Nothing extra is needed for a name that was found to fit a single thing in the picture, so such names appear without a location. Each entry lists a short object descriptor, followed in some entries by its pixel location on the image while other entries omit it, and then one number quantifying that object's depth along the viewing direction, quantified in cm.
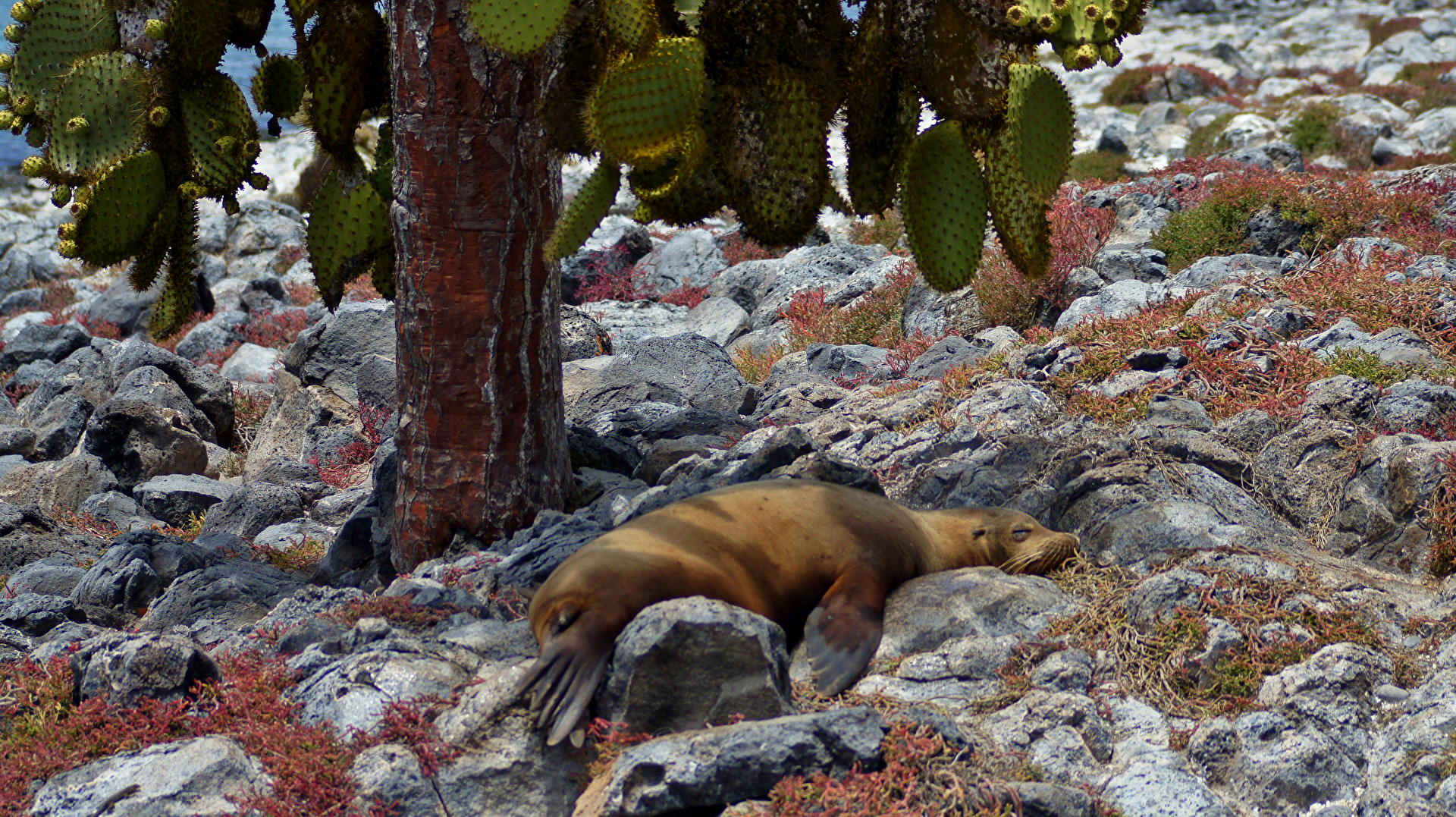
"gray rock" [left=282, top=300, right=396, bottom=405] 1930
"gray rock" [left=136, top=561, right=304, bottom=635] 964
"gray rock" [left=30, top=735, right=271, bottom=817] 588
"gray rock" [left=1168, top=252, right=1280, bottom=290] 1839
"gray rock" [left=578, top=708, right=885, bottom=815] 561
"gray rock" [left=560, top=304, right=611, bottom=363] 1914
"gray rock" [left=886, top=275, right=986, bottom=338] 2028
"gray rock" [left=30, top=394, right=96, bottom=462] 1964
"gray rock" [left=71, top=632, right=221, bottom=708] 699
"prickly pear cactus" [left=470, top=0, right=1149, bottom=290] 708
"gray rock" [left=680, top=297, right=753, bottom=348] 2389
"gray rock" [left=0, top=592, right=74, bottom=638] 959
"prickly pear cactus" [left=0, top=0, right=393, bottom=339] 1040
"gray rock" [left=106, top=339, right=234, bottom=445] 2036
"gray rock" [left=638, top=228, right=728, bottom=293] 2833
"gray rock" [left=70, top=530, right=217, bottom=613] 1029
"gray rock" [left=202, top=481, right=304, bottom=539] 1372
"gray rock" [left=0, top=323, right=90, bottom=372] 2791
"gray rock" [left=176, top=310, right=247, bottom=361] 2806
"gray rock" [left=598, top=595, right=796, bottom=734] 623
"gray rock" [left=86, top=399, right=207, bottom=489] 1691
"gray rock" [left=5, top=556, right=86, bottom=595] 1115
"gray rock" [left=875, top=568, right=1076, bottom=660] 806
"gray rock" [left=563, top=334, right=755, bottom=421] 1567
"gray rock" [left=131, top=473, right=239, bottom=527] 1512
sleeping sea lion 662
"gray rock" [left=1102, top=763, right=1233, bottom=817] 632
